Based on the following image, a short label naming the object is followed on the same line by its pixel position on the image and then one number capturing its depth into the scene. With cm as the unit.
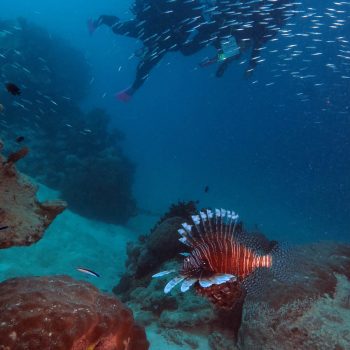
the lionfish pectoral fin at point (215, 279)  225
